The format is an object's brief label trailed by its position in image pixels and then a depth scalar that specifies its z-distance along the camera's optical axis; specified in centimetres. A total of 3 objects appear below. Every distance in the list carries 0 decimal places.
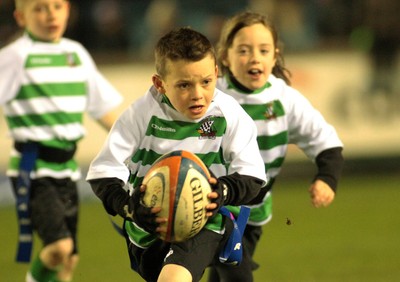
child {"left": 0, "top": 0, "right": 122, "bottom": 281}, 1477
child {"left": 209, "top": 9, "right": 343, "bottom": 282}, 1320
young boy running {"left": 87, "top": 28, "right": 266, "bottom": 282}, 1110
